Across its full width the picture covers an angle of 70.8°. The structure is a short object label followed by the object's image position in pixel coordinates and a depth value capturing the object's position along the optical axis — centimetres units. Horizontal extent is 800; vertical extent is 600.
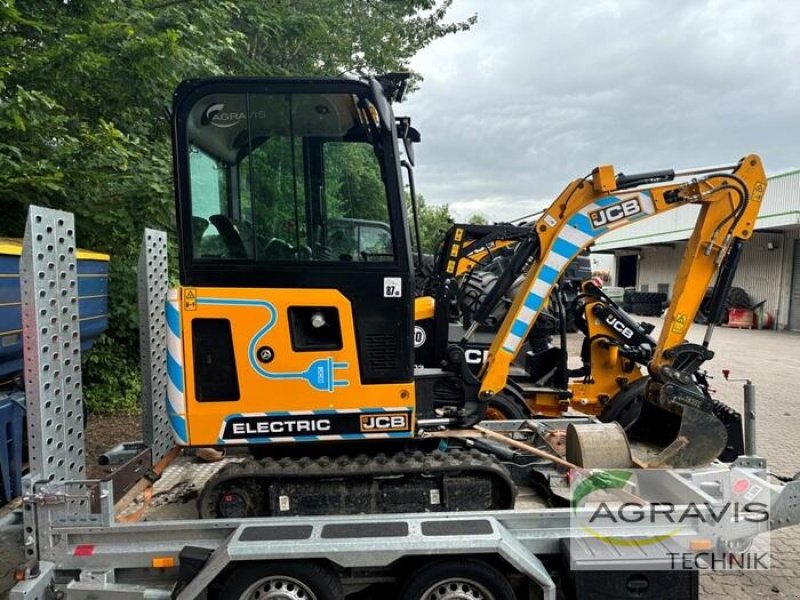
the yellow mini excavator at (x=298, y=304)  308
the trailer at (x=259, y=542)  280
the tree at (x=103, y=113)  509
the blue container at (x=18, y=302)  392
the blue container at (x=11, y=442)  414
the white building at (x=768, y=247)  2027
